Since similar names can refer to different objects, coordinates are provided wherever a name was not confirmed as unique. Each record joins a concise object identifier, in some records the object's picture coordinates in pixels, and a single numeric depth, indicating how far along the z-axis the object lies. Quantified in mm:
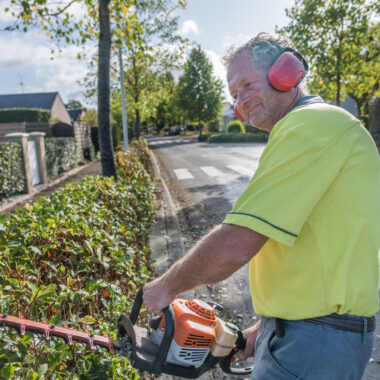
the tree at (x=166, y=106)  21797
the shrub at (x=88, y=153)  19350
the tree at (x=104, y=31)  6160
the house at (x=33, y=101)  48250
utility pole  12680
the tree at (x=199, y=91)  46094
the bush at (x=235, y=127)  37031
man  1036
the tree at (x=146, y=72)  17969
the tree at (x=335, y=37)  11691
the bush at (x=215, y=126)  52281
